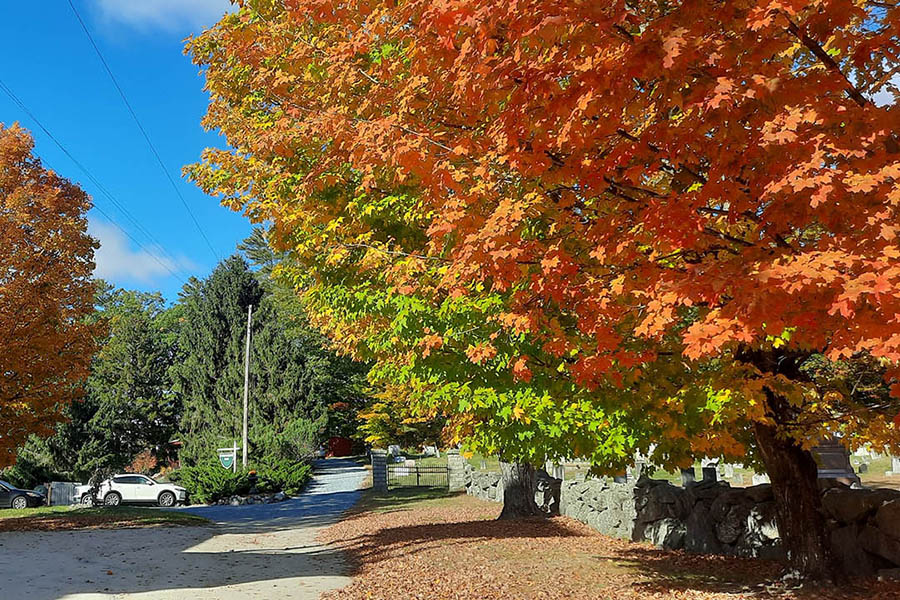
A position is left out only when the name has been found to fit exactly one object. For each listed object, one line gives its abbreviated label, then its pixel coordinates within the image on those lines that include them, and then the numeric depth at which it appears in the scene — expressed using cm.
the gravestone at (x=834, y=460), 1470
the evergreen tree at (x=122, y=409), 3475
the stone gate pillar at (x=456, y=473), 3031
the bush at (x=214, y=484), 2972
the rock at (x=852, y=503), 884
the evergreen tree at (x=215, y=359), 4203
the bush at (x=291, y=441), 3962
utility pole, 3509
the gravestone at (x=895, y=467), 2417
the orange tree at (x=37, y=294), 1713
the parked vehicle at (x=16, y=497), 2847
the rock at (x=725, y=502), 1130
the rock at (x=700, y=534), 1154
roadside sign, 3144
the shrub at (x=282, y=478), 3132
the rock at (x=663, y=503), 1248
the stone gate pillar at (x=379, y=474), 3212
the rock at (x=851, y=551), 866
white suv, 3008
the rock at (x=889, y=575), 809
